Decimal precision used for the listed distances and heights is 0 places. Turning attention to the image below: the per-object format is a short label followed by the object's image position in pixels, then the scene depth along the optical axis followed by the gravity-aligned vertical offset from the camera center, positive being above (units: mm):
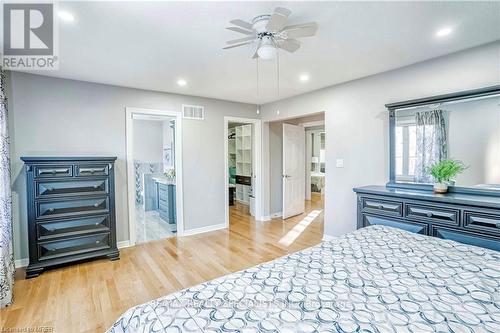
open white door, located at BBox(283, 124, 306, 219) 5250 -154
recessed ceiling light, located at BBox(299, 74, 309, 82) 3312 +1190
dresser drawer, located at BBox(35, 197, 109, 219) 2949 -545
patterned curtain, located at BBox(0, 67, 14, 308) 2243 -502
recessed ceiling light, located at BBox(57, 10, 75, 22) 1854 +1151
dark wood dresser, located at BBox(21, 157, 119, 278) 2873 -575
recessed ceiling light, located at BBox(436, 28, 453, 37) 2128 +1153
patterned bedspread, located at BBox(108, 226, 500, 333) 949 -618
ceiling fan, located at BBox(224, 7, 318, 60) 1708 +1004
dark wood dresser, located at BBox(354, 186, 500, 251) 2080 -511
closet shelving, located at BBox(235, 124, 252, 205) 6305 +183
